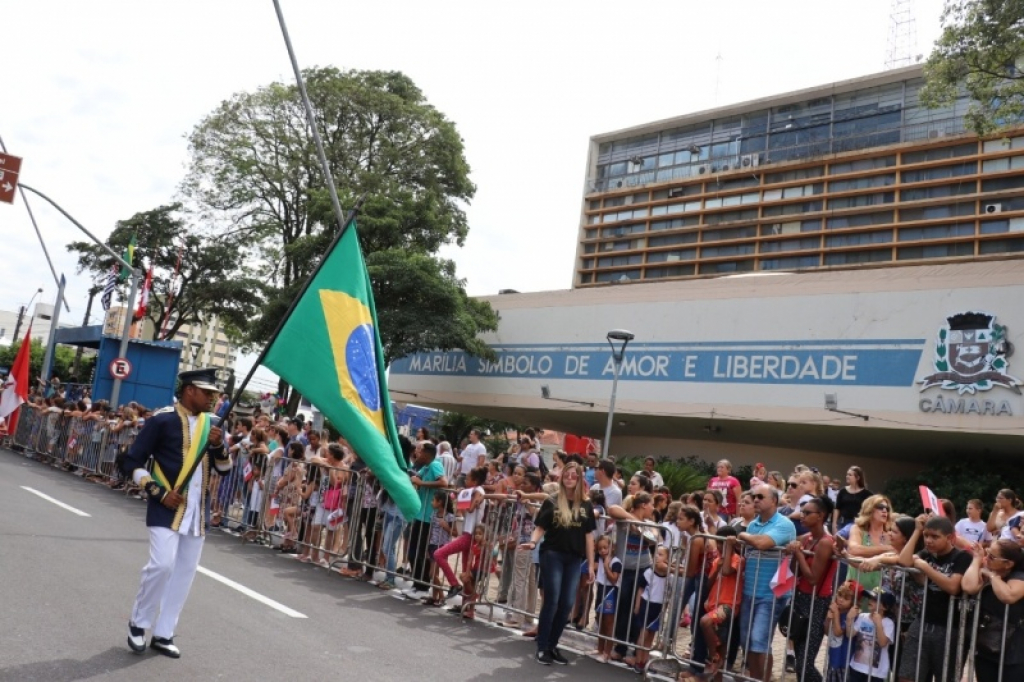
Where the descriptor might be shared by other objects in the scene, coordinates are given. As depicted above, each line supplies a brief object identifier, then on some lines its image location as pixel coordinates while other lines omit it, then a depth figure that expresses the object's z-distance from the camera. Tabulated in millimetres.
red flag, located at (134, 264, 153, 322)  32625
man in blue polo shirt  7070
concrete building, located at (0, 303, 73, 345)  59906
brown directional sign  21906
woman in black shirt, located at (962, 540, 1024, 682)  6000
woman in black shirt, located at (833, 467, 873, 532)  11336
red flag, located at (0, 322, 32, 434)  20453
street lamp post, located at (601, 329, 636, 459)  20428
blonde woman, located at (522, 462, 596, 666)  7512
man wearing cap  5914
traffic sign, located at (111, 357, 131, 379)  23922
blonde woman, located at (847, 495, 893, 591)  7922
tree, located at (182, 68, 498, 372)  31547
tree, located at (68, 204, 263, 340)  40219
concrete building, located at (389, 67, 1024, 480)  22141
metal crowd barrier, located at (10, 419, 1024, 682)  6469
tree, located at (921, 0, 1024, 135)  16766
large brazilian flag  6531
